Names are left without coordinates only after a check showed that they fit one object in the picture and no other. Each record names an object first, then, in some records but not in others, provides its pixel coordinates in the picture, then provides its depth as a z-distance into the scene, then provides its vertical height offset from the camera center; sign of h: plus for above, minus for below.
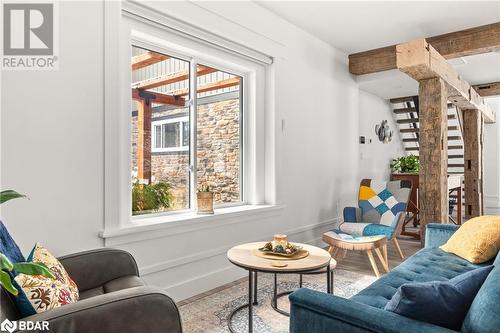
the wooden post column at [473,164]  5.75 +0.07
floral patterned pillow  1.26 -0.48
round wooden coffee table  1.91 -0.56
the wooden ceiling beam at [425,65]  3.27 +1.05
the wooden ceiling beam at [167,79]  2.78 +0.77
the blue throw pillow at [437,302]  1.08 -0.43
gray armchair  1.17 -0.53
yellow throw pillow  2.19 -0.49
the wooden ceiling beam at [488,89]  6.04 +1.43
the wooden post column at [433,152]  3.67 +0.17
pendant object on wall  6.69 +0.72
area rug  2.24 -1.03
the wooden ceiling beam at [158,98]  2.74 +0.60
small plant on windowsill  2.98 -0.29
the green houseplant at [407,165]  6.86 +0.06
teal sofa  1.00 -0.49
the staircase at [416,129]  6.95 +0.85
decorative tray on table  2.12 -0.53
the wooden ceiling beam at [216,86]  3.07 +0.83
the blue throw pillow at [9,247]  1.40 -0.34
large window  2.75 +0.33
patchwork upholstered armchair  3.58 -0.48
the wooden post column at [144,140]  2.73 +0.23
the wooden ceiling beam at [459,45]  3.82 +1.48
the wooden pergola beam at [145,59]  2.72 +0.89
